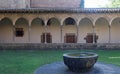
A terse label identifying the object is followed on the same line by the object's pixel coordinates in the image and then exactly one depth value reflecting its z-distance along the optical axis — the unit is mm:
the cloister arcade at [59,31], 10140
